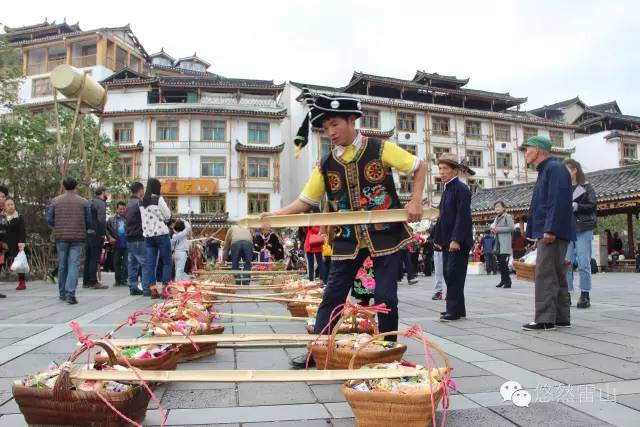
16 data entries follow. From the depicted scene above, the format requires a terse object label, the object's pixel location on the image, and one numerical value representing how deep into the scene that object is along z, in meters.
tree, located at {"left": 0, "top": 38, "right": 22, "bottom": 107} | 18.17
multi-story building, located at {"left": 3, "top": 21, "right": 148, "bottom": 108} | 41.84
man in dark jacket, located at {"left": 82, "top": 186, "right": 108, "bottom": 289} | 9.73
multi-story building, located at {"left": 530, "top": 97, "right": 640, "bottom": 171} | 46.22
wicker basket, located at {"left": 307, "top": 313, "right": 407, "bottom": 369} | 2.84
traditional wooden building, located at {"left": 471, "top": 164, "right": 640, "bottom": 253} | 18.28
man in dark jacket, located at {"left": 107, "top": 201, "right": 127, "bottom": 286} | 11.15
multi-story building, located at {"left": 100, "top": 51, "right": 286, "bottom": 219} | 36.72
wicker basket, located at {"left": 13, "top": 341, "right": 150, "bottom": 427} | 2.16
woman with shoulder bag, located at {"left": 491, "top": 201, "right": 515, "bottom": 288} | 10.56
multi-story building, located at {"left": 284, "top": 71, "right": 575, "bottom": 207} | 39.94
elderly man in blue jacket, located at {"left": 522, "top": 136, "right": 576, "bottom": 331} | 4.81
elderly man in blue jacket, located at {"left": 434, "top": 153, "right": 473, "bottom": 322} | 5.62
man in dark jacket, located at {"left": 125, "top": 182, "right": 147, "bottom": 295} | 8.47
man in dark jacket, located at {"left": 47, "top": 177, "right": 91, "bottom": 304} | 7.26
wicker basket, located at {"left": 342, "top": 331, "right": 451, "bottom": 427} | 2.11
